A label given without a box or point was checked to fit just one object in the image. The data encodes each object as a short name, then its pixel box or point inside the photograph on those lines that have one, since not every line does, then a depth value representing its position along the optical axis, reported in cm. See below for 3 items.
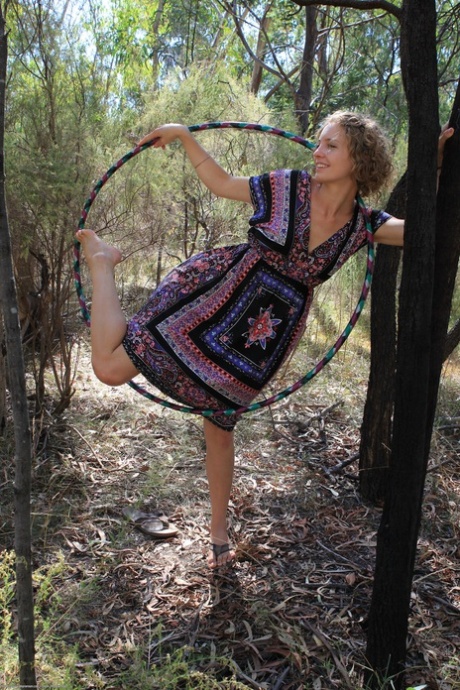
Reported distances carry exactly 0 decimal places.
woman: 249
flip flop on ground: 316
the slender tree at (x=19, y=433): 172
